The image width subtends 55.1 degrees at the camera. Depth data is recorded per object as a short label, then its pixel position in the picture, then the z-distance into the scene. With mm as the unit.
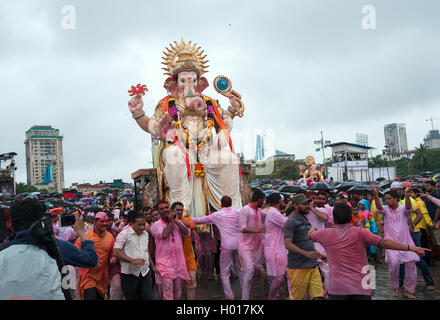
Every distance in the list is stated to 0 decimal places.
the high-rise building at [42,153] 85562
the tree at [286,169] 59594
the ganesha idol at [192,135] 8398
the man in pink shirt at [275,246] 5609
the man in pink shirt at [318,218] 5918
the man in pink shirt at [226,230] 6293
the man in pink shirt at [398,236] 6133
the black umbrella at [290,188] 11232
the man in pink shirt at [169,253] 5441
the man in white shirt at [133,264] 5043
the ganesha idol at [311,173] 25656
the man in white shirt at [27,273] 2787
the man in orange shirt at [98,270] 5148
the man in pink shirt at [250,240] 5887
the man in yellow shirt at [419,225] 6469
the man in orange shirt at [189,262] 5871
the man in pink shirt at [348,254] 3990
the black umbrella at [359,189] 9625
